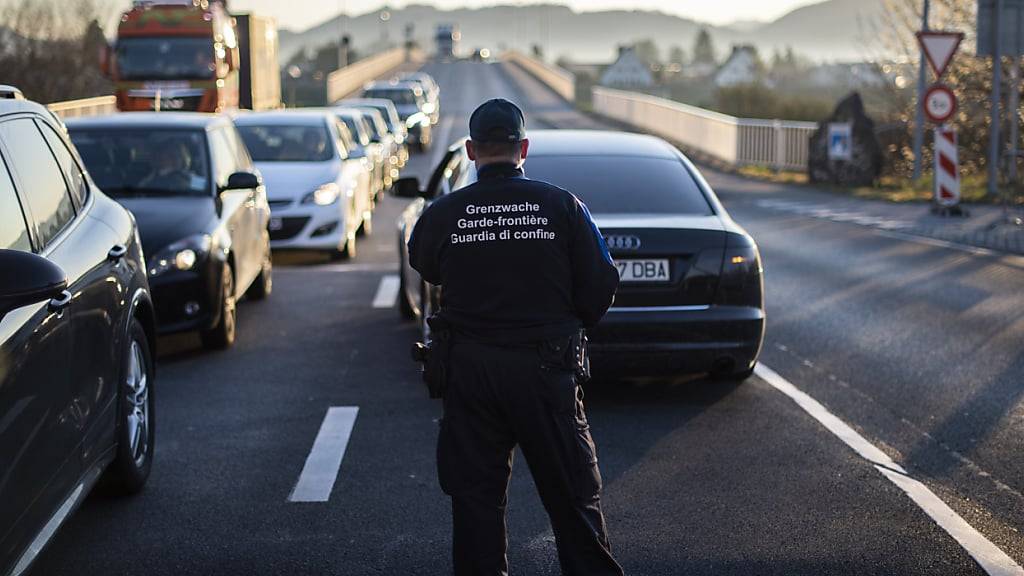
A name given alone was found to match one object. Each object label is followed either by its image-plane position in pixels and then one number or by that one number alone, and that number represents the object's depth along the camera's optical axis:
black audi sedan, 7.52
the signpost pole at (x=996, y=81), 19.56
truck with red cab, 30.12
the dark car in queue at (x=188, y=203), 9.51
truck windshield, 30.34
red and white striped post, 19.17
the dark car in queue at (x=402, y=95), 45.41
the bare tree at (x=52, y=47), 39.44
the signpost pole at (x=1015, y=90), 19.08
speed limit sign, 20.42
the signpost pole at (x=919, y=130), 25.69
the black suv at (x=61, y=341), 4.06
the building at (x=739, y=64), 164.50
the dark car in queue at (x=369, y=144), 21.31
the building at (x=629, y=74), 138.12
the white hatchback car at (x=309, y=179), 15.18
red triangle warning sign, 20.91
